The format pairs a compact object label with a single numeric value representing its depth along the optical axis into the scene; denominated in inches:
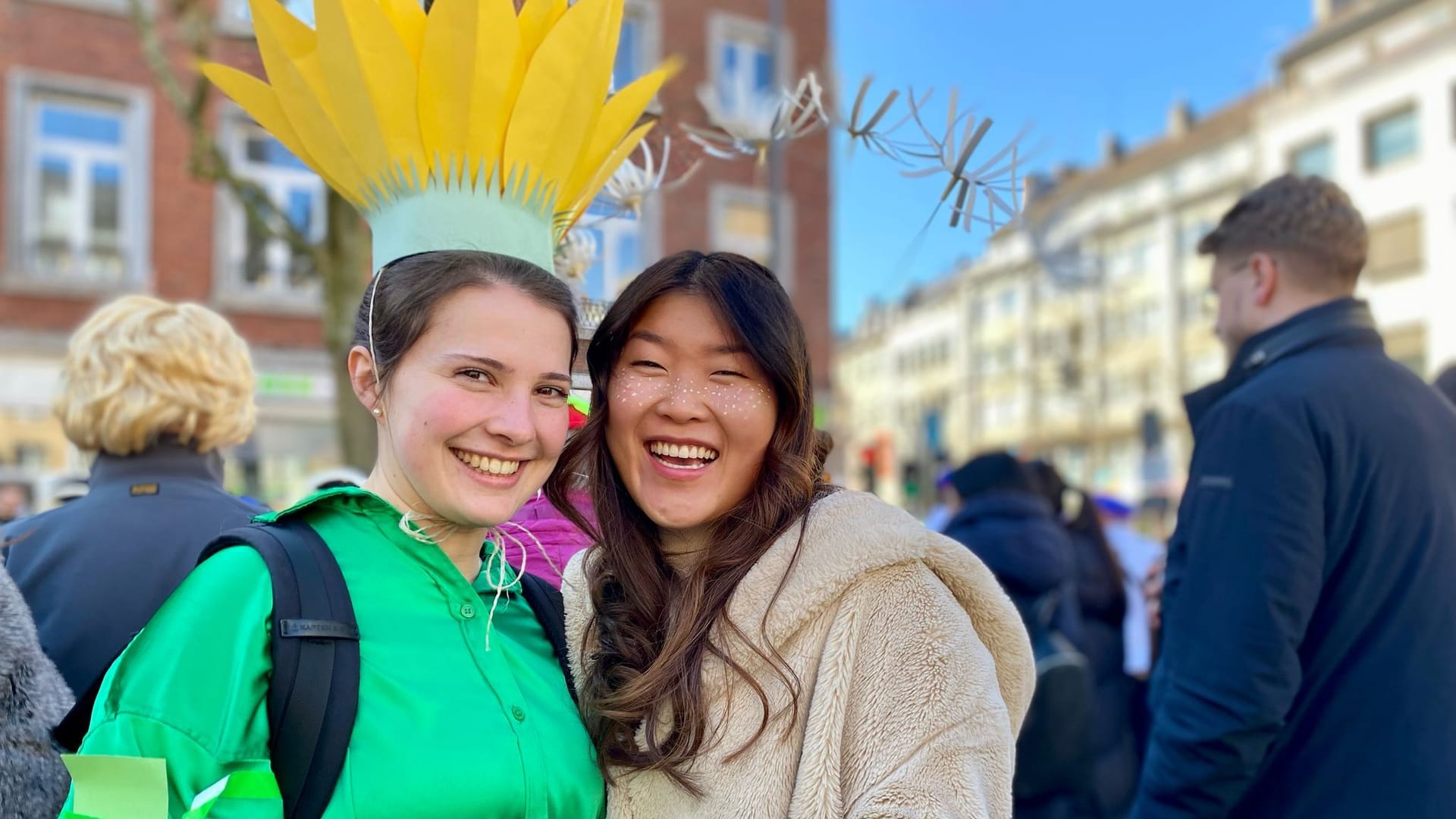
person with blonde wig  95.0
